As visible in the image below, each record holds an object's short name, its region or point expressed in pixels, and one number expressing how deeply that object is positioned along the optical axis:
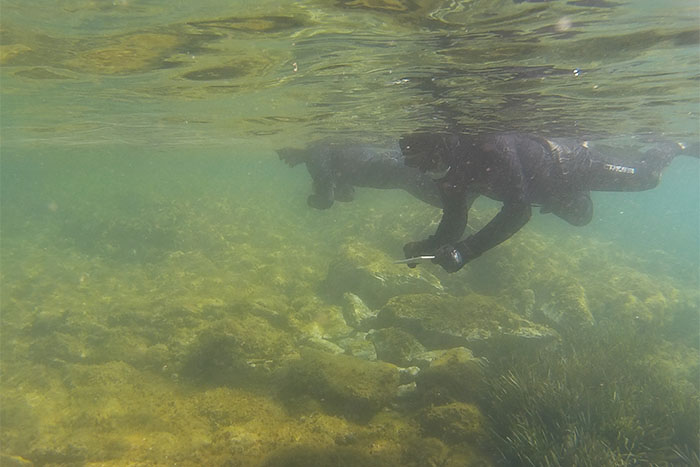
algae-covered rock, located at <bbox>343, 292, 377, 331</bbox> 11.72
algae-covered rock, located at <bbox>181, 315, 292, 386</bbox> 8.59
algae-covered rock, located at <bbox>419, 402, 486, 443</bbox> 6.15
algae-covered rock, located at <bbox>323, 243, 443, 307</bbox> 13.27
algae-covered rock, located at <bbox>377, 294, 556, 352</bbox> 9.84
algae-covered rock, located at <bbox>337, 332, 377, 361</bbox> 9.72
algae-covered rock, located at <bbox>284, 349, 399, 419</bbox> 6.99
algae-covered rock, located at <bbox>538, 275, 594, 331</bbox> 12.50
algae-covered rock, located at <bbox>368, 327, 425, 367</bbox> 9.19
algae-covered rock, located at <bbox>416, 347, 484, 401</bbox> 7.07
